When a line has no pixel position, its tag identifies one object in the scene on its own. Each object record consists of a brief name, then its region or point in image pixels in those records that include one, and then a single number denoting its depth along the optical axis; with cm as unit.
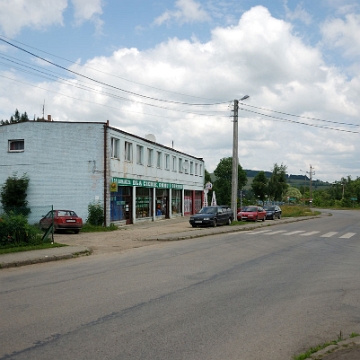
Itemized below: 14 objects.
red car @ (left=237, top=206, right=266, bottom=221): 3934
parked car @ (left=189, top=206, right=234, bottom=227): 3159
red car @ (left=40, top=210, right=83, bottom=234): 2605
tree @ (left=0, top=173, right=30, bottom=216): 3053
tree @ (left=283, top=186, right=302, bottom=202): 14701
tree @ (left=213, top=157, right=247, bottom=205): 8609
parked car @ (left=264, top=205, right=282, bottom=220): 4480
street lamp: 3369
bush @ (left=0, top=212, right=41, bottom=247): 1628
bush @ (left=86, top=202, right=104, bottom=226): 3014
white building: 3083
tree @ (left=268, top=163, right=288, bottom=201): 8806
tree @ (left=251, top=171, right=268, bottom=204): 8869
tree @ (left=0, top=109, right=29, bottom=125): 6545
